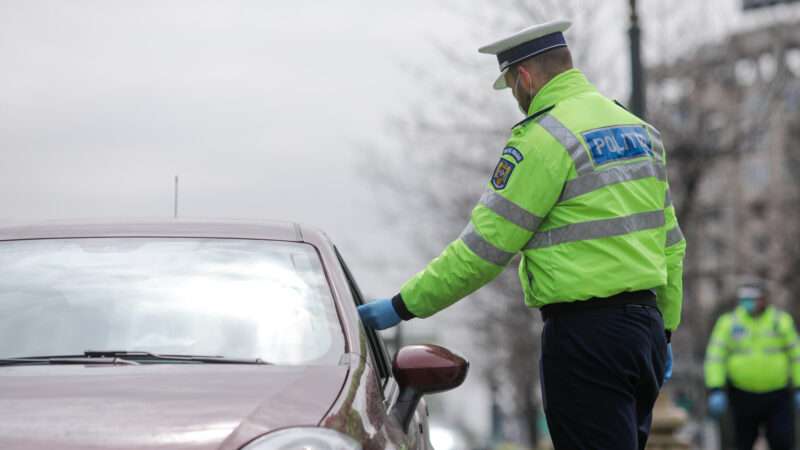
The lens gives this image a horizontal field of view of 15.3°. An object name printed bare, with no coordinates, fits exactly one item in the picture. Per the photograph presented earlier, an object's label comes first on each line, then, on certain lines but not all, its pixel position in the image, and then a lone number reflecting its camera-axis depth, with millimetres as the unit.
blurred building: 47735
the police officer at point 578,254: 9563
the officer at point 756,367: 23279
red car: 6920
